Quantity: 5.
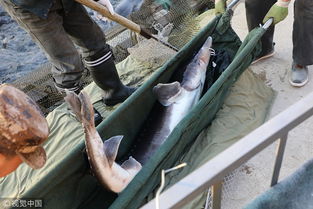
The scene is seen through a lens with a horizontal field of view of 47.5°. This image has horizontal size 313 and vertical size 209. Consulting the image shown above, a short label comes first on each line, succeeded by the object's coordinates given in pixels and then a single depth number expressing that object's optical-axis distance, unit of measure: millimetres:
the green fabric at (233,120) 2414
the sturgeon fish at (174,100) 2303
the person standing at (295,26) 2607
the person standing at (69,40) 2391
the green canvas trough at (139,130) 1848
